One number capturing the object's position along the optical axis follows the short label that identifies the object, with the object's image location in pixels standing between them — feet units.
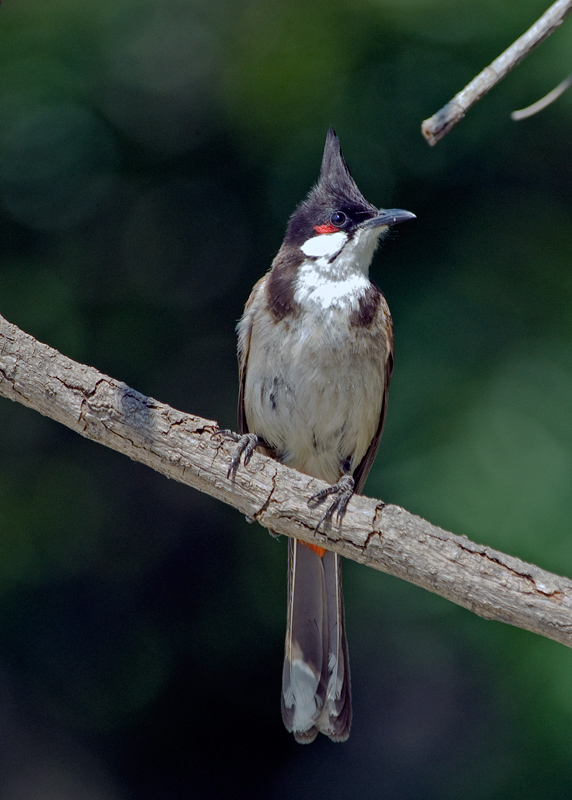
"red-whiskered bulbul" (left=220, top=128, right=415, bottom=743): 14.67
